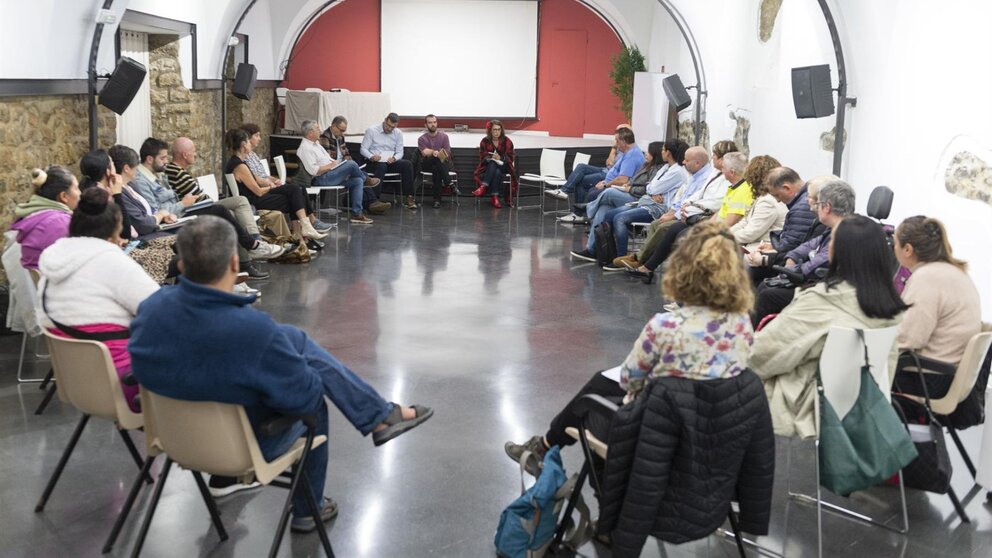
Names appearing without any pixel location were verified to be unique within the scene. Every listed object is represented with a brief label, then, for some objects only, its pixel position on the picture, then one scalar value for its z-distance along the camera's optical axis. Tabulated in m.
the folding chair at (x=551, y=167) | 12.38
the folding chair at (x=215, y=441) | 2.99
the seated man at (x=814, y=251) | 5.28
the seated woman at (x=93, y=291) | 3.72
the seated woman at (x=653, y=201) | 9.05
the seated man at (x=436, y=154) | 13.20
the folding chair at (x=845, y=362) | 3.44
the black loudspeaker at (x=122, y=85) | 7.63
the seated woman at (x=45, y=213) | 4.99
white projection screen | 18.22
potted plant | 15.64
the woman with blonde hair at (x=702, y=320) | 3.05
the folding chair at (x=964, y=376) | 3.87
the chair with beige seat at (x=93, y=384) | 3.45
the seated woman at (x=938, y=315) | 4.05
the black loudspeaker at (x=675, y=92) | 11.94
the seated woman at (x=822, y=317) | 3.59
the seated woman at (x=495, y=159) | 13.18
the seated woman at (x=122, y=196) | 6.06
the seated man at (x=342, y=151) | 12.19
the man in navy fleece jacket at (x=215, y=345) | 2.93
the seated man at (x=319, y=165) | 11.06
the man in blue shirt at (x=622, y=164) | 10.38
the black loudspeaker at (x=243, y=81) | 11.94
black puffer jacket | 3.01
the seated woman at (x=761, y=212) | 6.77
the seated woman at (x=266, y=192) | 9.02
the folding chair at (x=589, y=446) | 3.32
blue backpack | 3.36
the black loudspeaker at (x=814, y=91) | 7.80
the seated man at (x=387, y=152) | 12.73
